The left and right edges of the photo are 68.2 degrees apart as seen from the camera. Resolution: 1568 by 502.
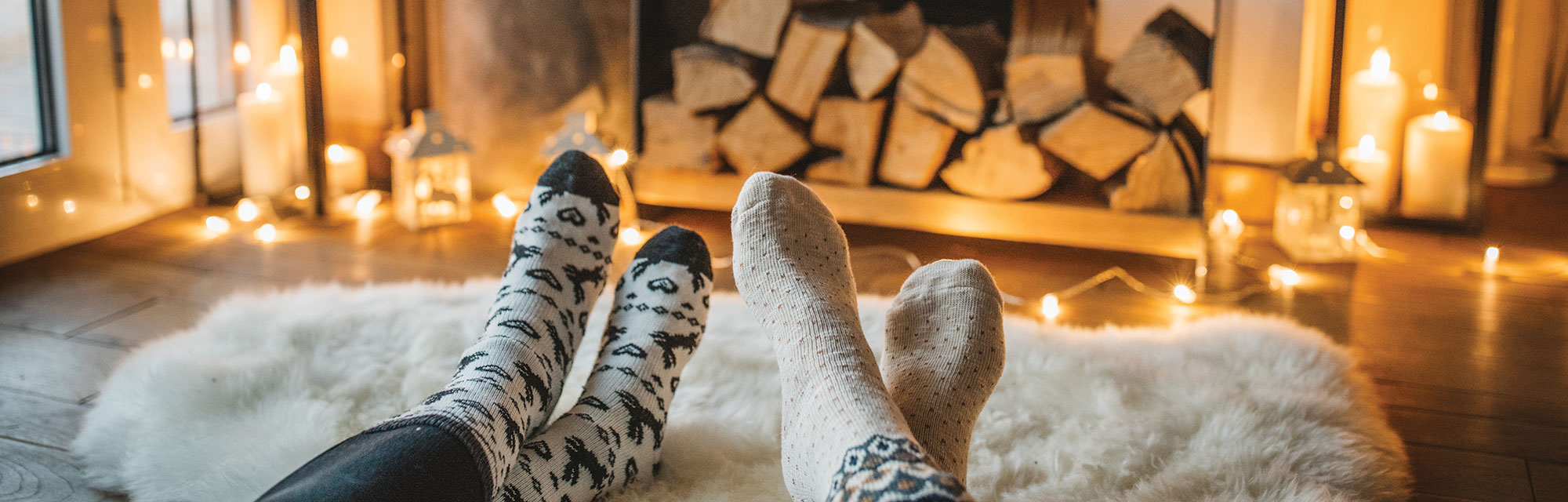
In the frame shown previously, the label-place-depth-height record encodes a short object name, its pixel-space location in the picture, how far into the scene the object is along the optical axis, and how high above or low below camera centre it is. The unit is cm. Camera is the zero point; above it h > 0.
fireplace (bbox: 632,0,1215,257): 170 -8
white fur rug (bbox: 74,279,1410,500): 101 -34
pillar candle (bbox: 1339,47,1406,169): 202 -7
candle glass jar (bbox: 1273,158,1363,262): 184 -25
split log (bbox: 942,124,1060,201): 174 -16
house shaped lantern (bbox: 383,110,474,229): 193 -19
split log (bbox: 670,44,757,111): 183 -2
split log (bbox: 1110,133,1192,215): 170 -18
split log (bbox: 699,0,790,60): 180 +6
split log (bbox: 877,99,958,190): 178 -13
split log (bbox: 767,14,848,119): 178 +0
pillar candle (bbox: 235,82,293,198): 200 -14
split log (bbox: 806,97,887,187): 180 -11
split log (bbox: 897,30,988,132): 173 -3
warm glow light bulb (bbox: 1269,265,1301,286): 174 -32
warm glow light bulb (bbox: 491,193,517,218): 206 -25
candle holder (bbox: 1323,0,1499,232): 197 -8
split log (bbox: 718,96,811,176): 185 -12
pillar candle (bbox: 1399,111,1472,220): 197 -17
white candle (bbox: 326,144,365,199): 213 -20
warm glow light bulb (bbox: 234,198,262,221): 197 -25
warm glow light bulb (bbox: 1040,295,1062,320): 157 -33
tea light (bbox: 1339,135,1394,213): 203 -19
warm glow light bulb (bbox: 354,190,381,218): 205 -25
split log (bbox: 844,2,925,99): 175 +3
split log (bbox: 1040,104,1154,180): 169 -11
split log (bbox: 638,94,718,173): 189 -12
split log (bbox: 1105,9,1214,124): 165 -1
